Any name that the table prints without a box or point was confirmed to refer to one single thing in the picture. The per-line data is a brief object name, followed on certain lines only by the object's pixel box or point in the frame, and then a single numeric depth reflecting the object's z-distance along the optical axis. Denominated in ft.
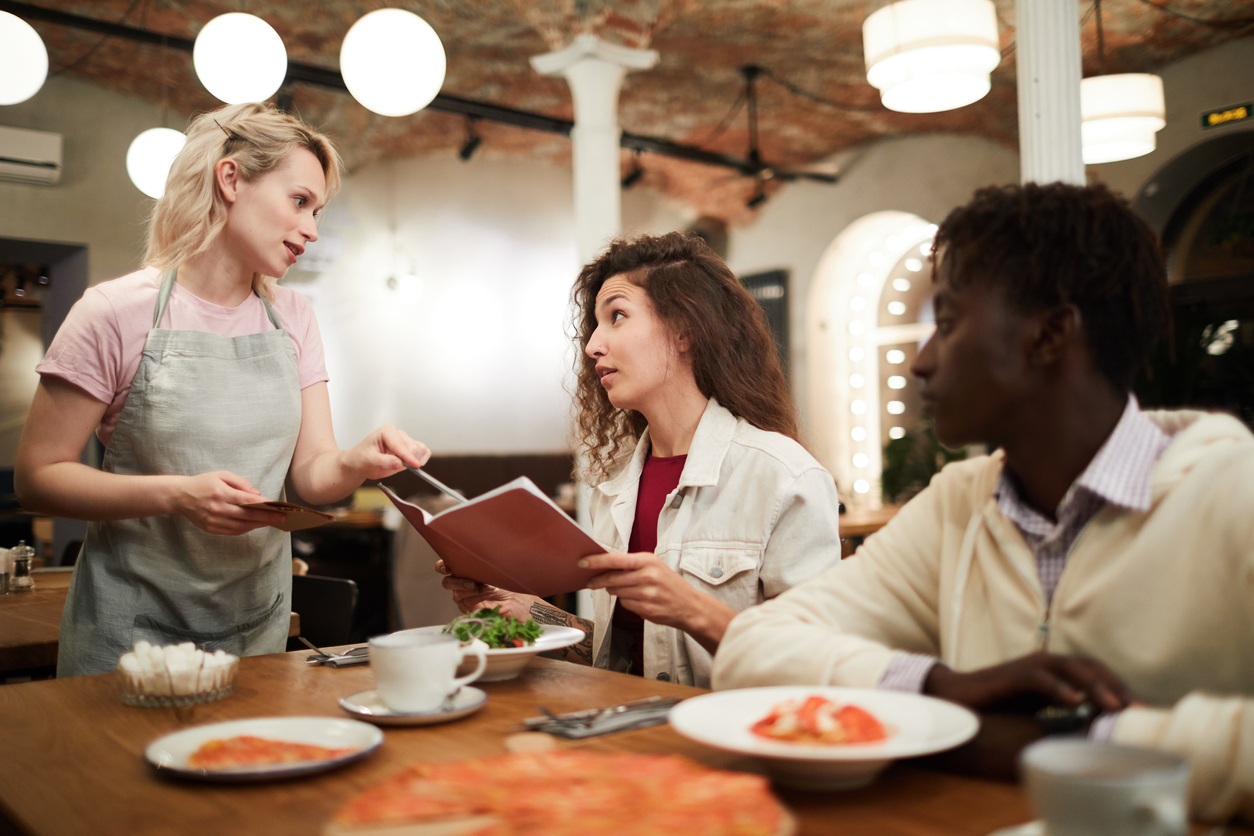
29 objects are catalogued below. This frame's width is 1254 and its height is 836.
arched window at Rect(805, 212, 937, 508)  32.32
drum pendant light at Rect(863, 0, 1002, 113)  12.82
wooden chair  7.59
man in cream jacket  3.24
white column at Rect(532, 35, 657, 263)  18.30
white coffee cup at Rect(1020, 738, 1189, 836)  1.99
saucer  3.84
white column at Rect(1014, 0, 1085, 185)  11.25
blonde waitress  5.74
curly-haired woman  5.97
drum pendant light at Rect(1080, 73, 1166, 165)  16.96
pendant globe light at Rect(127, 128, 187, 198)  16.39
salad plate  4.58
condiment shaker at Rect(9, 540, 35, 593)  10.12
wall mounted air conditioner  22.54
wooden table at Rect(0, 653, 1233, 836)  2.83
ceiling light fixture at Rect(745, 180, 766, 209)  32.69
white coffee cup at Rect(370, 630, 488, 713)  3.83
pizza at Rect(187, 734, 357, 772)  3.29
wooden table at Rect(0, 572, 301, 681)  6.63
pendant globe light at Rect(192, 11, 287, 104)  11.51
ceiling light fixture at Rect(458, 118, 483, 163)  27.07
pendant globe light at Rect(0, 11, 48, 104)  11.12
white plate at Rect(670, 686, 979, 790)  2.82
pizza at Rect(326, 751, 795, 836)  2.42
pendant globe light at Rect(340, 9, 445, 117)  10.65
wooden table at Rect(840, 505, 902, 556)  17.92
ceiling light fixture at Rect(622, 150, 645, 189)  31.04
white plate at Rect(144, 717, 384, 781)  3.18
